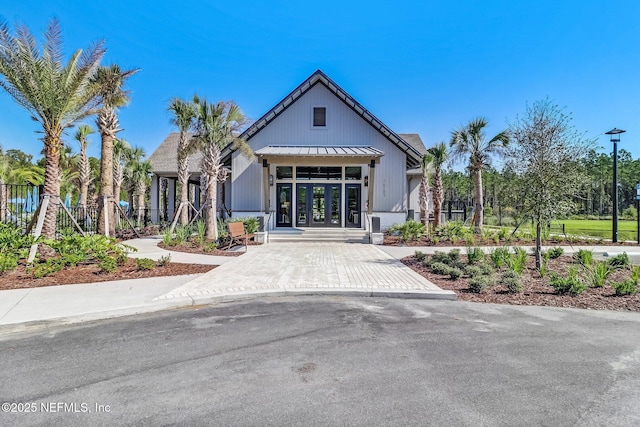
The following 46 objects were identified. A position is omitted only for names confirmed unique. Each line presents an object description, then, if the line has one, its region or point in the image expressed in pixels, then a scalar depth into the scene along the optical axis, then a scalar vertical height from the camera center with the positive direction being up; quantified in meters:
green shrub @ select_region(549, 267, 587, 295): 7.10 -1.53
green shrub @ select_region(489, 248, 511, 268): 9.55 -1.30
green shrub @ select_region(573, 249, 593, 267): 9.65 -1.35
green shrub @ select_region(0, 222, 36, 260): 8.78 -0.82
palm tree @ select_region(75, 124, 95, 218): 22.35 +3.38
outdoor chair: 13.65 -0.93
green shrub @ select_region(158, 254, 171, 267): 9.54 -1.39
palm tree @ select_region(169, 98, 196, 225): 16.66 +4.37
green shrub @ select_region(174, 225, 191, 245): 14.19 -1.01
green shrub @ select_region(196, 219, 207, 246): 14.08 -0.91
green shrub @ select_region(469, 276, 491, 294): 7.41 -1.57
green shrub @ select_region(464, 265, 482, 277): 8.59 -1.51
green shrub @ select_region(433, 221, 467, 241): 16.66 -1.03
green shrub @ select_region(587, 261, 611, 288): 7.59 -1.44
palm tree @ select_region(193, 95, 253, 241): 14.86 +3.29
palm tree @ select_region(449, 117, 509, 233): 17.72 +3.12
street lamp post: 16.15 +1.77
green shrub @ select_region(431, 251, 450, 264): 10.42 -1.42
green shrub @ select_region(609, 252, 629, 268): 9.62 -1.41
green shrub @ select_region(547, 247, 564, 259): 11.42 -1.39
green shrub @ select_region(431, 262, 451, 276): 9.05 -1.51
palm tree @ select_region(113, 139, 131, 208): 23.92 +3.45
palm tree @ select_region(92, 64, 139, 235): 14.06 +3.95
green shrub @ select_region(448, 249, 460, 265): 10.20 -1.36
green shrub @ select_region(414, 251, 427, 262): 11.20 -1.46
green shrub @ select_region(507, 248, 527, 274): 8.56 -1.33
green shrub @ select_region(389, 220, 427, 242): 16.56 -0.97
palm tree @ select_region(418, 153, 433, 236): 20.33 +1.40
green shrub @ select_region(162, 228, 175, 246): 13.82 -1.18
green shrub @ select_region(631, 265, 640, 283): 7.34 -1.38
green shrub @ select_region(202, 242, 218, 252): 12.85 -1.35
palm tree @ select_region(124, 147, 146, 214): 28.84 +3.99
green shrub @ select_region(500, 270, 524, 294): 7.31 -1.55
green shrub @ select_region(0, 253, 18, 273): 7.88 -1.19
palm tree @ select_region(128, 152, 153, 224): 27.67 +3.09
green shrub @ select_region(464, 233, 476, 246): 15.22 -1.28
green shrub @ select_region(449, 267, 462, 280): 8.57 -1.55
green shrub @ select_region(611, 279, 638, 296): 7.03 -1.57
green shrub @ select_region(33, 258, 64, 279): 7.86 -1.33
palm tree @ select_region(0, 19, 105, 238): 9.55 +3.64
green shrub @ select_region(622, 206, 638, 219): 43.81 -0.44
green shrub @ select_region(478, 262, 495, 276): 8.65 -1.48
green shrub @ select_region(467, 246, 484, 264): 10.03 -1.31
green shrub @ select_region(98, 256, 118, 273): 8.40 -1.30
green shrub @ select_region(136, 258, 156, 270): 8.88 -1.36
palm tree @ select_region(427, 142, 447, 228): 18.61 +2.09
